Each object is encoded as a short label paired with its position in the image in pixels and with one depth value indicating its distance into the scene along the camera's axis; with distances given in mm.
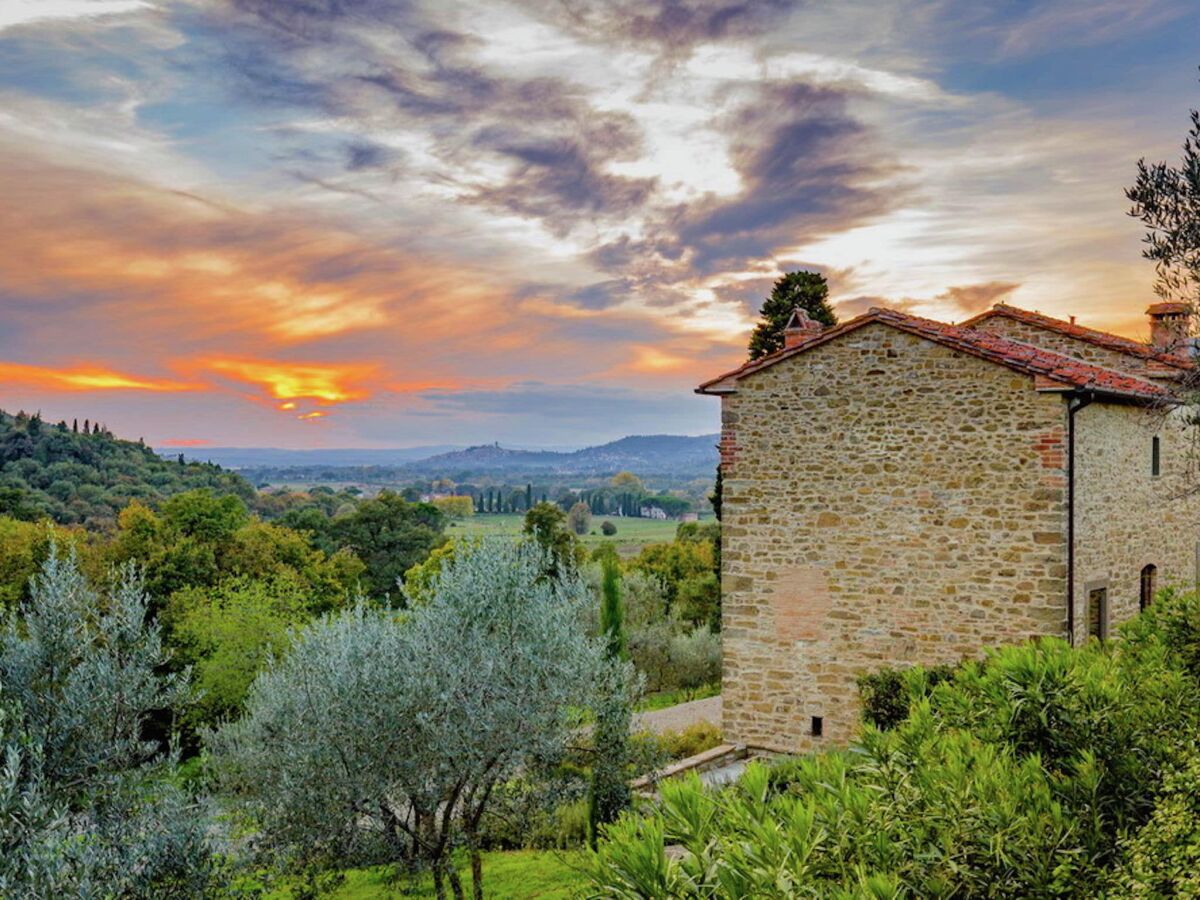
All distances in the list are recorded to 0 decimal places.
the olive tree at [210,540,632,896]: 8383
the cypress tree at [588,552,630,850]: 11133
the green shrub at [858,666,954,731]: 12359
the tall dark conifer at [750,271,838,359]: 22344
